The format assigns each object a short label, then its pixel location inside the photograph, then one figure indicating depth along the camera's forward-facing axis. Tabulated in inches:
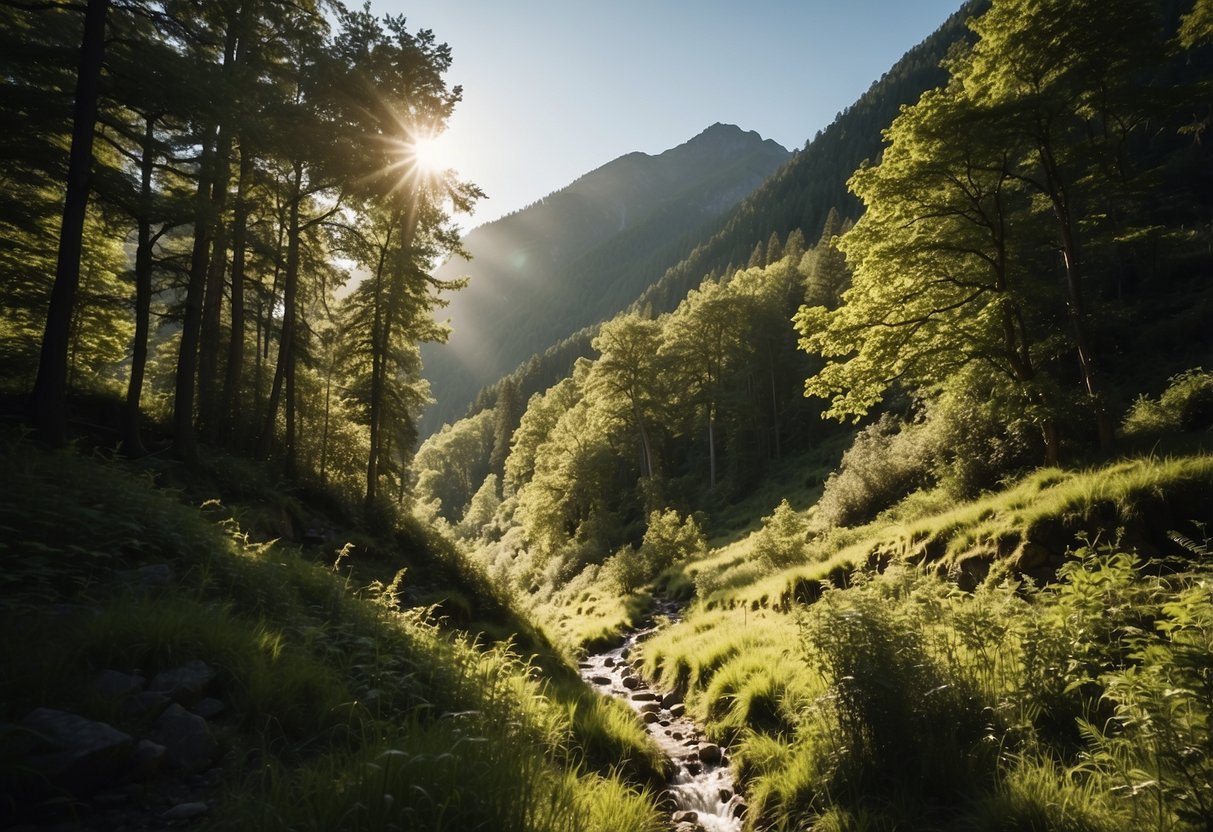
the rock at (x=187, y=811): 114.3
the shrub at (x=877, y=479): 683.4
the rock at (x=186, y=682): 149.5
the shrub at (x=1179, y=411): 411.8
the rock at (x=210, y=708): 149.9
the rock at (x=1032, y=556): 327.6
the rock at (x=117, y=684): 137.9
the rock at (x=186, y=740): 132.3
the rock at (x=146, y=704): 137.3
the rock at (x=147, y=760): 123.3
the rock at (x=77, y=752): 111.9
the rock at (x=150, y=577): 202.2
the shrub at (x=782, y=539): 646.5
